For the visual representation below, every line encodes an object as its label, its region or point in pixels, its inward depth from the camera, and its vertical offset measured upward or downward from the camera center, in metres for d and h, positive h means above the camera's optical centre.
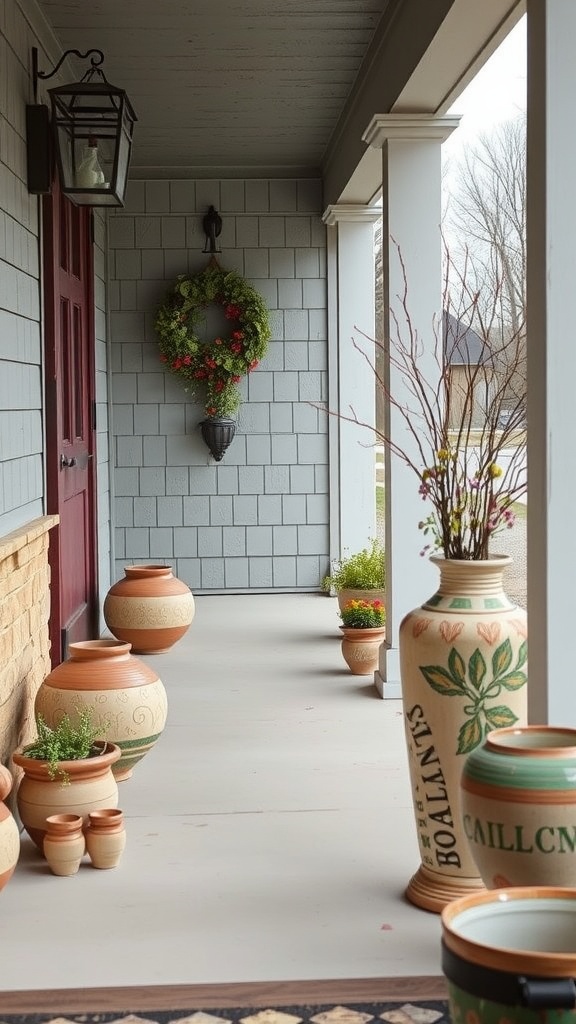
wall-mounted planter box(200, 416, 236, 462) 8.46 -0.01
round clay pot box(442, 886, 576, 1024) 1.49 -0.68
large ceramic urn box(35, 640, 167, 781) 3.86 -0.84
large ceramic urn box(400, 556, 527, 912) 2.93 -0.64
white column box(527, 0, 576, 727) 2.77 +0.18
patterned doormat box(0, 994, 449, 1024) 2.40 -1.16
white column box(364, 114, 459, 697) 5.42 +0.63
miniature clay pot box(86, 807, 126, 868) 3.31 -1.10
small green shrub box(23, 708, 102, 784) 3.40 -0.90
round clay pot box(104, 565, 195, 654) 6.36 -0.93
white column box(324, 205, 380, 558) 8.51 +0.34
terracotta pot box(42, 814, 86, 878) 3.25 -1.10
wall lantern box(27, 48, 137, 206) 4.64 +1.13
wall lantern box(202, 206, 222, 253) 8.45 +1.42
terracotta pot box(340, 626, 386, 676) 5.96 -1.07
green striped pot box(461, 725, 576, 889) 2.04 -0.66
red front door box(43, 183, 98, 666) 5.27 +0.06
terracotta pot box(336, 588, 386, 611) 6.82 -0.92
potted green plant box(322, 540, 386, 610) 6.84 -0.84
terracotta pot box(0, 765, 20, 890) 2.95 -1.00
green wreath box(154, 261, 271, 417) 8.39 +0.68
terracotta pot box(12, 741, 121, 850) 3.38 -1.00
